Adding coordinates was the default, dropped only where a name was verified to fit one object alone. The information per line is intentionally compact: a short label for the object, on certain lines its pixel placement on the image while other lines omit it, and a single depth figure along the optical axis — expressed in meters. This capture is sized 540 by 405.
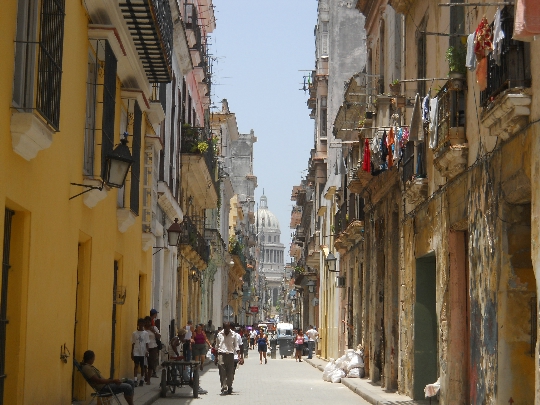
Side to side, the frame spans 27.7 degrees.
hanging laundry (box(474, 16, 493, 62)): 11.84
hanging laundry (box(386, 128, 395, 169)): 20.02
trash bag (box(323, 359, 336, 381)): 26.81
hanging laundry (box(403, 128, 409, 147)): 19.27
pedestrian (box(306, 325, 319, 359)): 45.97
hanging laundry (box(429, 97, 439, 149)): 15.62
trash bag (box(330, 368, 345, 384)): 26.25
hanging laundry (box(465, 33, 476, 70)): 12.39
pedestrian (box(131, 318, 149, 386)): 20.00
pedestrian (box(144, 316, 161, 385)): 20.73
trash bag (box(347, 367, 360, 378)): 26.45
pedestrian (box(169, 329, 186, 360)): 21.18
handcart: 19.09
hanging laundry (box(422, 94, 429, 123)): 16.33
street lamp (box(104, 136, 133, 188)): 14.02
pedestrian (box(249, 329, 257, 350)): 64.94
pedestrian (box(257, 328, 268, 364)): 41.38
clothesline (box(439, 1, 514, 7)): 10.48
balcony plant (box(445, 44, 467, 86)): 14.58
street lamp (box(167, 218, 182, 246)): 25.34
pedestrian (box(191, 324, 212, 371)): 27.47
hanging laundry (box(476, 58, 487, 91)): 12.02
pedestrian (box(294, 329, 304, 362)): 44.84
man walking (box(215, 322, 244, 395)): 21.36
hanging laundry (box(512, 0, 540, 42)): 9.08
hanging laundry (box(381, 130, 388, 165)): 20.64
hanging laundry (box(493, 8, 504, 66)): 11.06
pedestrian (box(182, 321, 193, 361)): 26.53
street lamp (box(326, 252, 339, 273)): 36.73
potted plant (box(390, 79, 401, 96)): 21.46
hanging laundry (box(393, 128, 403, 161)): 19.50
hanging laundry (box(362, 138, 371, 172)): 22.67
